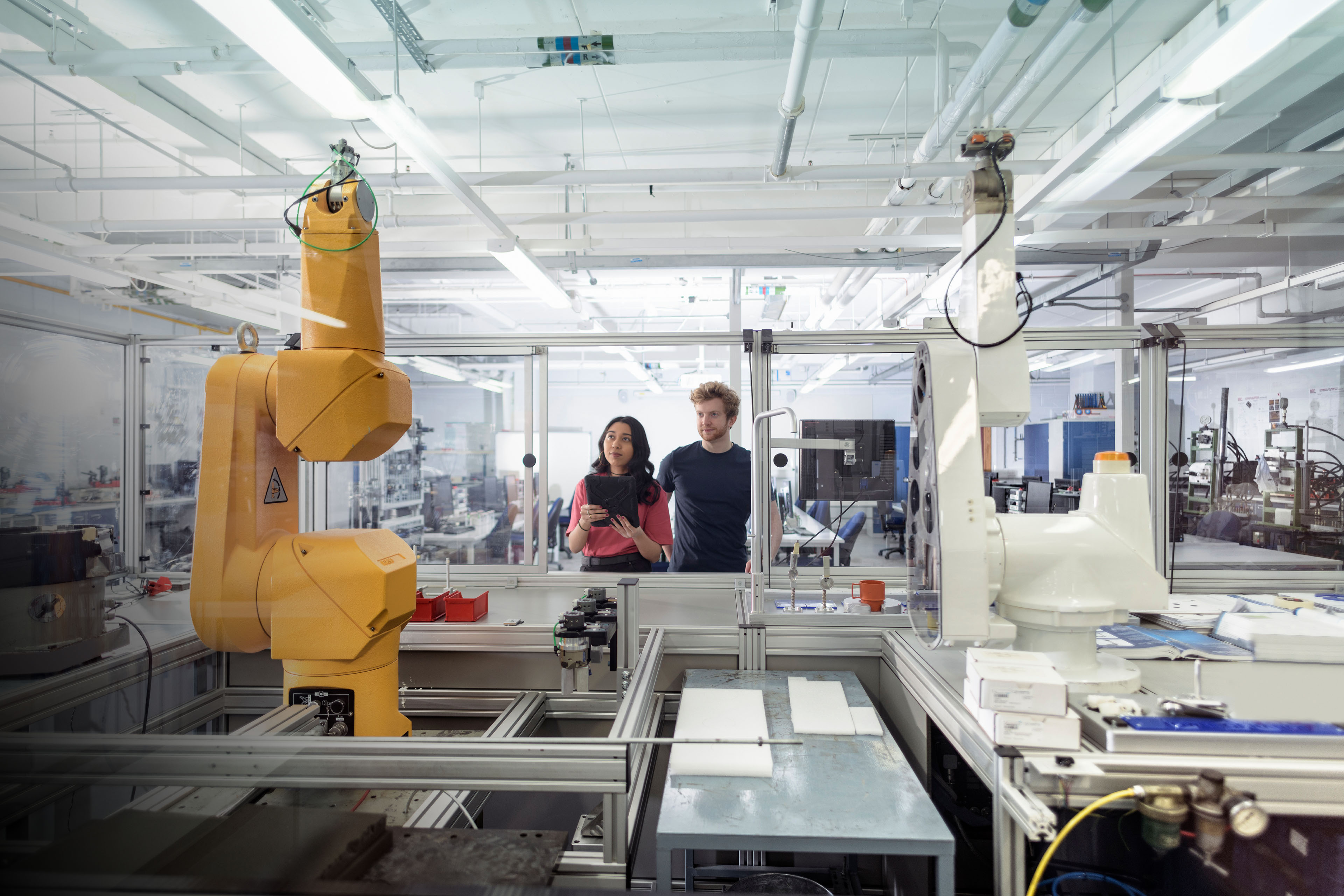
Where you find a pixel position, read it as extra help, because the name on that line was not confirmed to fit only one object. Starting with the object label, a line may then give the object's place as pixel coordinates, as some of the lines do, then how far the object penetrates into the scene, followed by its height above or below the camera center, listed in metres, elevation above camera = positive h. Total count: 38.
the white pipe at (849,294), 4.22 +1.28
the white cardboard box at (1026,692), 1.00 -0.39
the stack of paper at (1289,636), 1.34 -0.42
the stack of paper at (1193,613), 1.64 -0.44
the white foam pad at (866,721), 1.44 -0.65
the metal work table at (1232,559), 2.22 -0.39
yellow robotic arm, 1.14 -0.03
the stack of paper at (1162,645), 1.40 -0.45
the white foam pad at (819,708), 1.44 -0.65
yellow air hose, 0.89 -0.55
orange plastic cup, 1.90 -0.43
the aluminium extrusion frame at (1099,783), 0.93 -0.52
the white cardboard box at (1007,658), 1.10 -0.37
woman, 2.41 -0.27
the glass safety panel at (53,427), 0.68 +0.04
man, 2.48 -0.14
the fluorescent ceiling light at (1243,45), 1.26 +0.97
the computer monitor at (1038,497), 4.46 -0.29
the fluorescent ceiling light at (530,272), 2.77 +0.98
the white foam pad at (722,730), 1.27 -0.64
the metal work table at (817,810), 1.05 -0.67
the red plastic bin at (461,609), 1.91 -0.48
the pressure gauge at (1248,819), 0.86 -0.53
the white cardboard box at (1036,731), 1.00 -0.46
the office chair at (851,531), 4.83 -0.59
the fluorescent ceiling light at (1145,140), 1.74 +1.02
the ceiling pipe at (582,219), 2.87 +1.23
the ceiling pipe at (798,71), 1.56 +1.21
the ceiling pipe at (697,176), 2.43 +1.24
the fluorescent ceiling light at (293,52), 1.25 +0.95
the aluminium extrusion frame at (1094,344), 2.10 +0.42
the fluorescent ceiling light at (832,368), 6.57 +1.06
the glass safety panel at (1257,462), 2.25 -0.01
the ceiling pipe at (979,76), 1.57 +1.21
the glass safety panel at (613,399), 7.07 +1.06
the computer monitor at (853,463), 2.38 -0.01
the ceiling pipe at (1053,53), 1.63 +1.24
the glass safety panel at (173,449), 1.31 +0.02
